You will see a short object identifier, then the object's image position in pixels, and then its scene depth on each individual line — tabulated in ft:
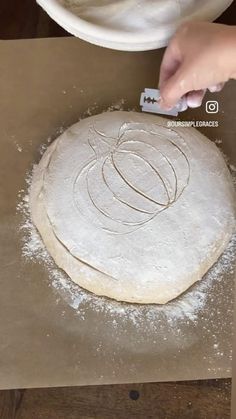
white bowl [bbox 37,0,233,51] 3.27
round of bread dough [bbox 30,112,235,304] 3.14
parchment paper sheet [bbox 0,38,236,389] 3.14
